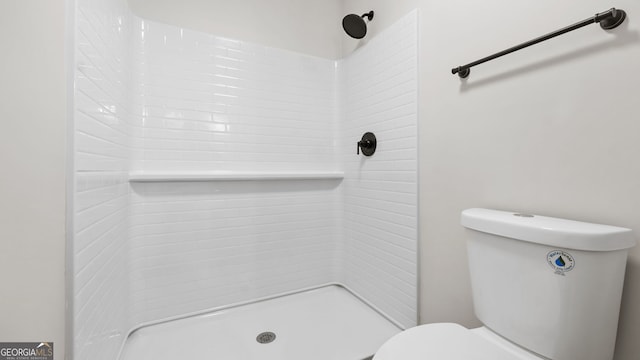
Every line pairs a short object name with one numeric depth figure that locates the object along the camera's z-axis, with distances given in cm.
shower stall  124
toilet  64
